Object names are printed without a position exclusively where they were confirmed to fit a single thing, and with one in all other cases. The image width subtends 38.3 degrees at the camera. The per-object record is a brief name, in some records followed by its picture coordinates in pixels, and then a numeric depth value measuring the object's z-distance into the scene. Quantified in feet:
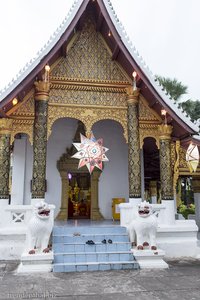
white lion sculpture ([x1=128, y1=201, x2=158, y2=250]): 21.35
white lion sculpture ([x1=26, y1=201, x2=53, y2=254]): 20.04
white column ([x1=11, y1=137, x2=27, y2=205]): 31.24
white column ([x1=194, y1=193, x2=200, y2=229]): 40.89
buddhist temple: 24.85
